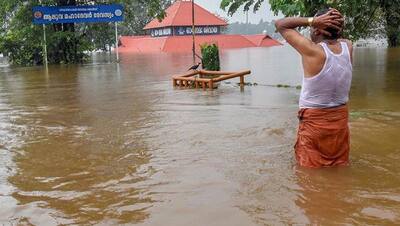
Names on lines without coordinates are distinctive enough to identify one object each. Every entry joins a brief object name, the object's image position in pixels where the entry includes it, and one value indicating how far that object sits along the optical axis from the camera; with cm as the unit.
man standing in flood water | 446
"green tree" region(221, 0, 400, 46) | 1211
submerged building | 4900
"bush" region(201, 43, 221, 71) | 1687
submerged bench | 1336
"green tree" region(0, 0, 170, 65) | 2689
